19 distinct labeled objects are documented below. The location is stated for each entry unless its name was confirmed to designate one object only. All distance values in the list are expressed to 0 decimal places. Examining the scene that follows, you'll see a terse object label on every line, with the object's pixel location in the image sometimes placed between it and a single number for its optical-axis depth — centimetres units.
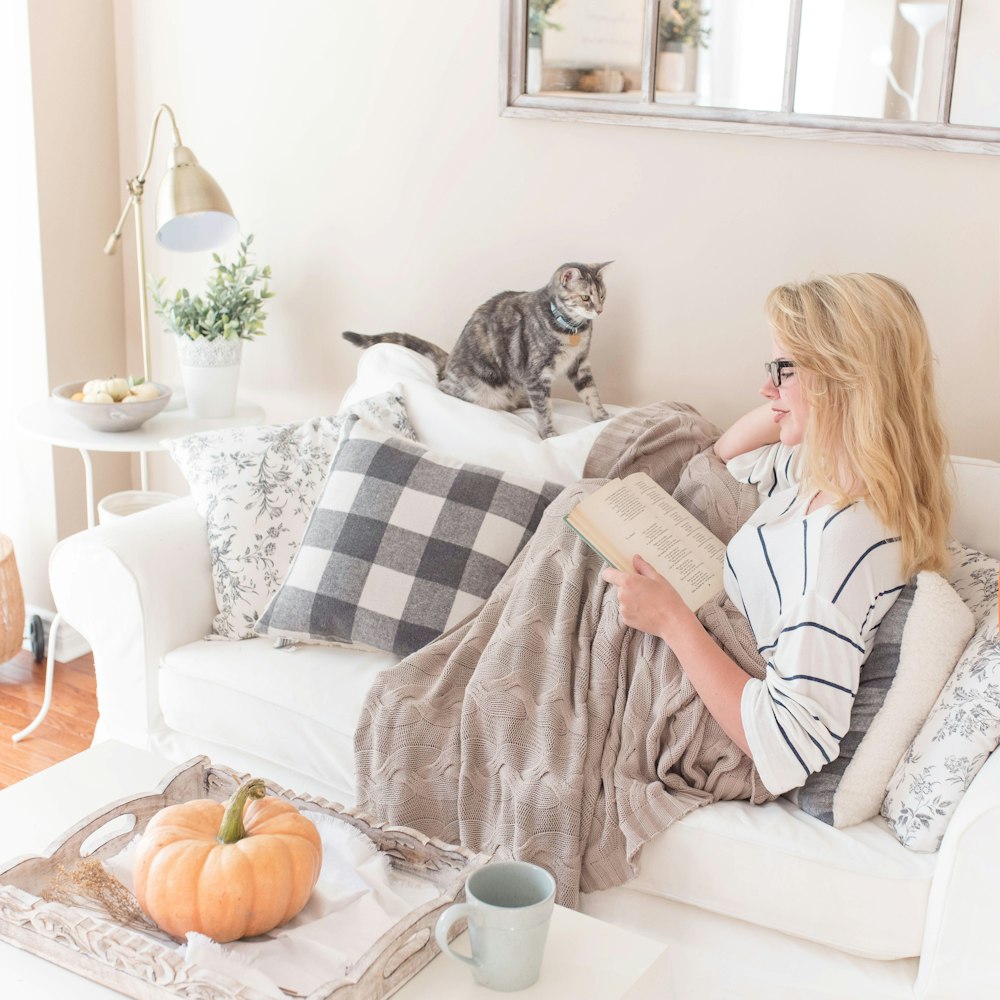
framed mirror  206
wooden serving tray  120
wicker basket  288
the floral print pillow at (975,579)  174
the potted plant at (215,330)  270
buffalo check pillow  204
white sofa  154
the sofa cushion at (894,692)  165
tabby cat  234
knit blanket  169
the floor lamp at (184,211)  253
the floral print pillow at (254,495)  220
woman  159
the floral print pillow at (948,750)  156
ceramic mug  121
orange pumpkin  127
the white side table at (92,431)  258
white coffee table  126
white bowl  258
